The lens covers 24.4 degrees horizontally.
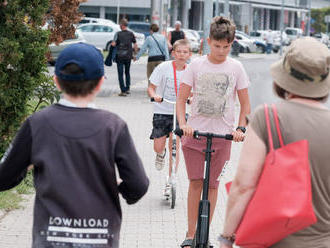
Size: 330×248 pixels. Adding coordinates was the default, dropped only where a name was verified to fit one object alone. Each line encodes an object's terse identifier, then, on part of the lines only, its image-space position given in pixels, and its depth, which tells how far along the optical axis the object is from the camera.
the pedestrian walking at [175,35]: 21.33
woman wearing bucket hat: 3.11
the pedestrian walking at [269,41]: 54.69
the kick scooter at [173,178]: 7.72
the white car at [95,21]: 43.74
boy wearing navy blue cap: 3.20
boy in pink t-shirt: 5.36
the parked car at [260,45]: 56.16
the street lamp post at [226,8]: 21.53
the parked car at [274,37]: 59.55
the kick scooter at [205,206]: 5.25
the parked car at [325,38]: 71.17
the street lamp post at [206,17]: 14.80
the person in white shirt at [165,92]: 7.37
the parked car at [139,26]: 51.28
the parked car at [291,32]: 73.74
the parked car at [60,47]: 24.18
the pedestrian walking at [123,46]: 19.08
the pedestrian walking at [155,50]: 17.66
